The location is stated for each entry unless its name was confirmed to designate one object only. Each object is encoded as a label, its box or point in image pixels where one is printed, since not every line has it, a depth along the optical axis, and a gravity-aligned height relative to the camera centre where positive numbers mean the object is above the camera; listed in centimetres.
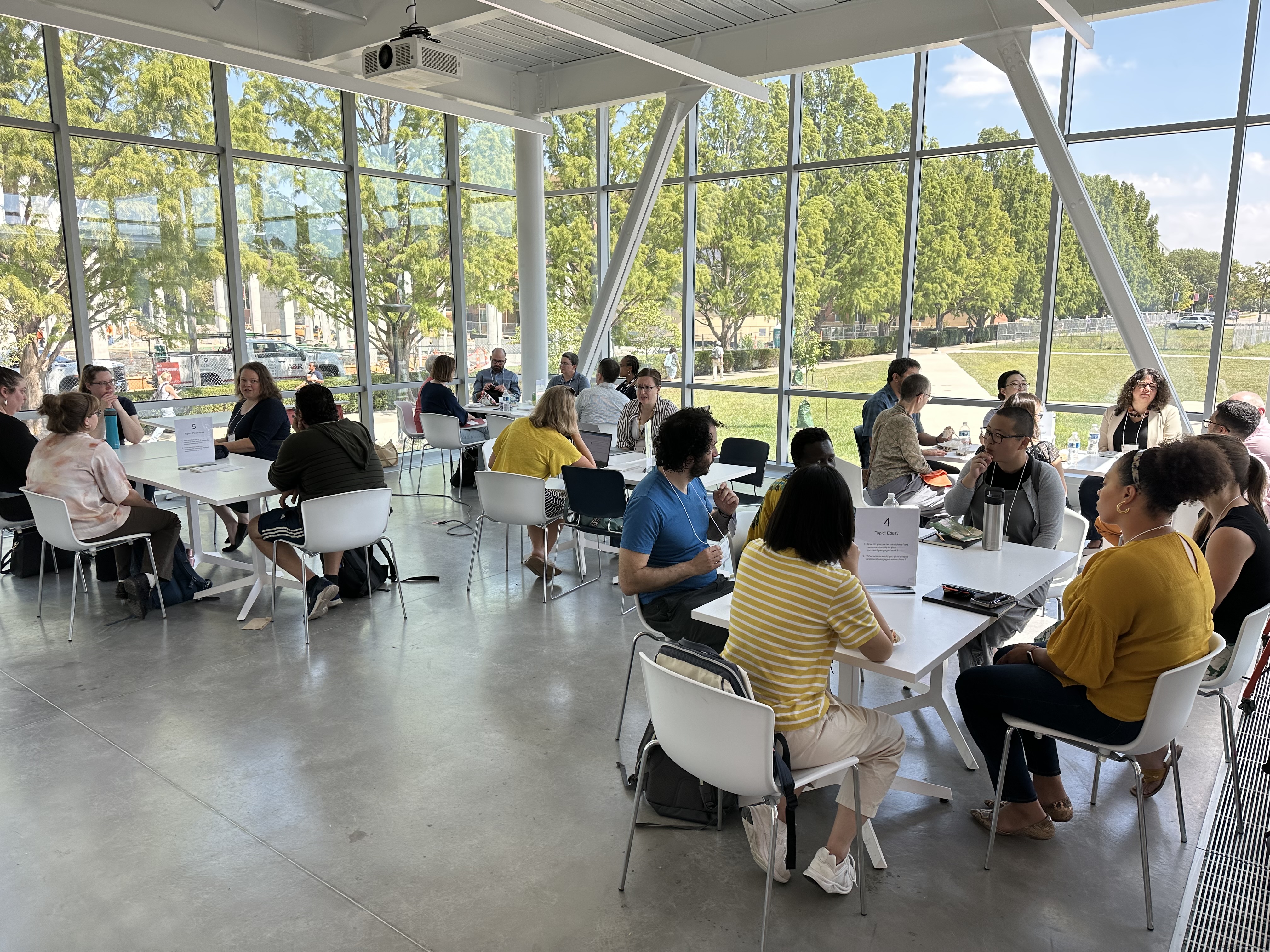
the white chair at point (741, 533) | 403 -90
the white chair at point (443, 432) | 810 -78
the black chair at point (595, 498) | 511 -89
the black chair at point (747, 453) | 616 -75
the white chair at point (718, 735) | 220 -102
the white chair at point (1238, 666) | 289 -108
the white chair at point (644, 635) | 339 -114
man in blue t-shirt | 337 -76
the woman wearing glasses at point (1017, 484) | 368 -60
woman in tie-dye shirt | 470 -68
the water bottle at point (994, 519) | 361 -71
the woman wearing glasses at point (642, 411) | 630 -46
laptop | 614 -69
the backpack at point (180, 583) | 527 -144
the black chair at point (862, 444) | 686 -76
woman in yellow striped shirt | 243 -75
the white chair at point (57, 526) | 455 -94
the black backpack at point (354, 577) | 544 -142
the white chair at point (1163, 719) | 244 -106
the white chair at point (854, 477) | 536 -80
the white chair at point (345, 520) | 461 -93
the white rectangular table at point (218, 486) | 496 -80
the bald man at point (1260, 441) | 480 -51
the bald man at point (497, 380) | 961 -36
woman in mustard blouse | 246 -78
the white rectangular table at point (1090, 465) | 561 -77
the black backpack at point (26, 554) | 582 -139
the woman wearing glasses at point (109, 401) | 591 -38
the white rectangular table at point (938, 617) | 261 -90
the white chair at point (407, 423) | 888 -78
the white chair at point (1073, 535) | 401 -86
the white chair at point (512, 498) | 529 -92
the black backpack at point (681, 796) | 299 -154
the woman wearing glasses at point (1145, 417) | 602 -48
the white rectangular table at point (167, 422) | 729 -63
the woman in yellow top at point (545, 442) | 549 -59
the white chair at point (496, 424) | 812 -70
